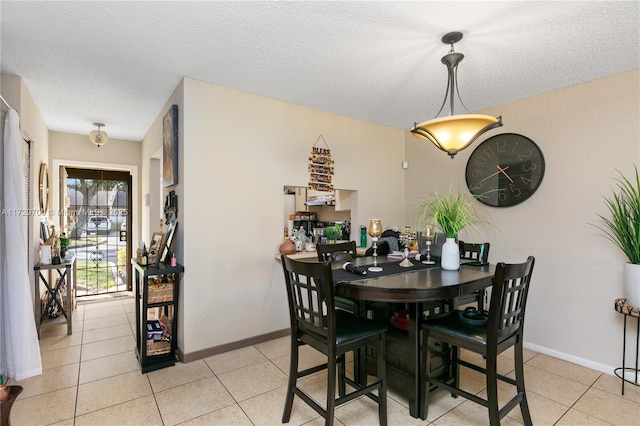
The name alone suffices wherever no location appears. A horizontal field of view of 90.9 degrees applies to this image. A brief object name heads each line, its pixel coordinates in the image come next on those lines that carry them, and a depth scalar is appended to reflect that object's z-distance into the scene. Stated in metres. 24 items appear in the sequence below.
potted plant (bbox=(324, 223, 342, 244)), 3.97
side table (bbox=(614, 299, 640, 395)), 2.38
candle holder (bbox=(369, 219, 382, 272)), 2.31
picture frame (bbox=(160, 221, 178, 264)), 2.96
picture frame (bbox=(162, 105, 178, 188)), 3.01
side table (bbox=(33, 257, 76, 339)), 3.28
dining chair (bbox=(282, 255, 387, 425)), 1.74
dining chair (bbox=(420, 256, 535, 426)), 1.73
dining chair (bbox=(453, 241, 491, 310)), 2.51
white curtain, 2.47
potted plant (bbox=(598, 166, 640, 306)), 2.45
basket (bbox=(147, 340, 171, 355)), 2.75
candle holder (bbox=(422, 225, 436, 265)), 2.52
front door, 5.17
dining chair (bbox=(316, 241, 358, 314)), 2.73
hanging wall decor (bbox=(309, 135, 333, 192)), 3.75
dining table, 1.75
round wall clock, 3.28
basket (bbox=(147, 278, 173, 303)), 2.77
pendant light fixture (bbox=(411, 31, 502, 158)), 2.10
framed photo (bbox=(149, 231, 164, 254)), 3.06
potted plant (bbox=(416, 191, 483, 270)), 2.32
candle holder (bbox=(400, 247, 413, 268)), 2.39
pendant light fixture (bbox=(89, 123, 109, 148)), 4.32
